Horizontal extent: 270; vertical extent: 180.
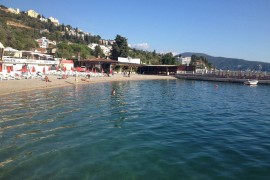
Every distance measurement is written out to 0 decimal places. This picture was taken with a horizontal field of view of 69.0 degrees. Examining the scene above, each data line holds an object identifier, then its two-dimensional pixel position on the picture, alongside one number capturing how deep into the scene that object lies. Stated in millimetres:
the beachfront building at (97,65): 53789
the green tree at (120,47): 77678
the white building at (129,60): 62276
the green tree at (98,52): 94441
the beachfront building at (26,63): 33756
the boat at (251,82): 43422
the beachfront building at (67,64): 47894
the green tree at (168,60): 88666
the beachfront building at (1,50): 33324
